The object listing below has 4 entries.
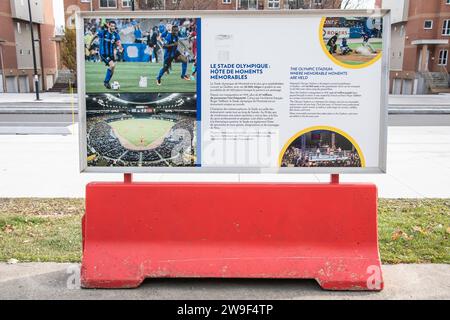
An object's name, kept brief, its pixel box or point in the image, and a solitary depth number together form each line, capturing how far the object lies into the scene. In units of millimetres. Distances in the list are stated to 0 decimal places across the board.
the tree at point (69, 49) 40656
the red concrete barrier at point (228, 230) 3721
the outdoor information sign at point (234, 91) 3605
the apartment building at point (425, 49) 47562
